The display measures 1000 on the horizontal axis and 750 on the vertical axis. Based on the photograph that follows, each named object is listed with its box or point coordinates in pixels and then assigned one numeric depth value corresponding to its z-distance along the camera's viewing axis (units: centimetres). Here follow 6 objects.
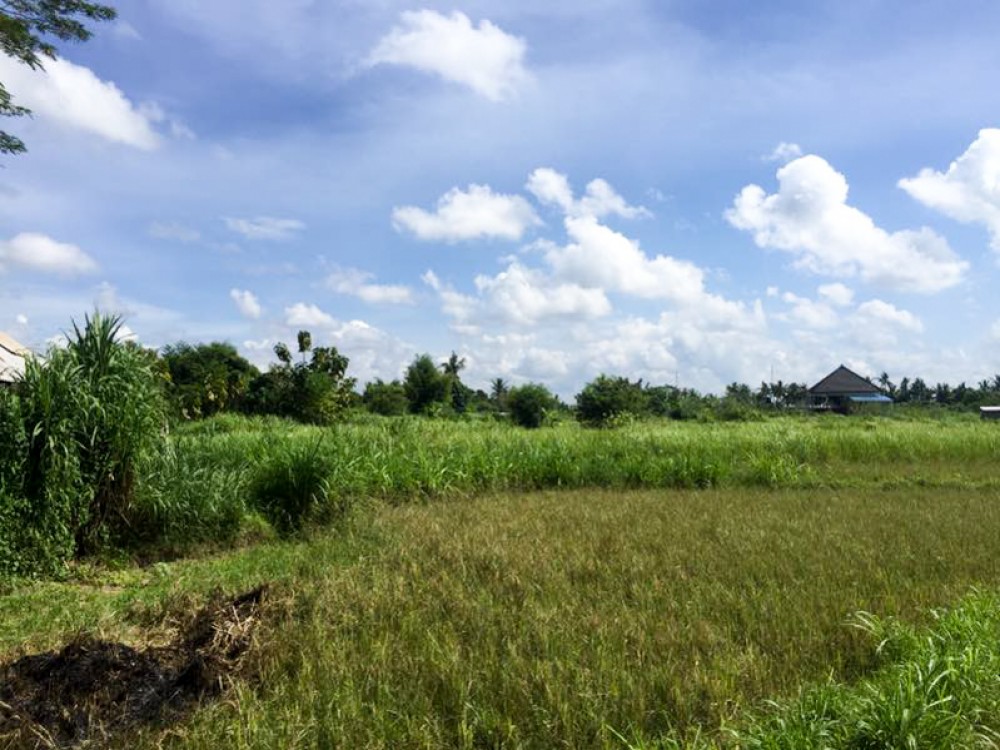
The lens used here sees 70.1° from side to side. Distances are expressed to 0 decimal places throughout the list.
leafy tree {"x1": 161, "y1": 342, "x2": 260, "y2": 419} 2722
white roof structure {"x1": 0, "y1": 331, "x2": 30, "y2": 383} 1159
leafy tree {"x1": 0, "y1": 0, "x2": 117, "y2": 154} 927
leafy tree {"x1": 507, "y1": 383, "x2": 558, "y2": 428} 3191
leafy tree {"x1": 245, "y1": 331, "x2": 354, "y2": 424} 2745
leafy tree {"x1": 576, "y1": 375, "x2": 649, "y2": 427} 3114
